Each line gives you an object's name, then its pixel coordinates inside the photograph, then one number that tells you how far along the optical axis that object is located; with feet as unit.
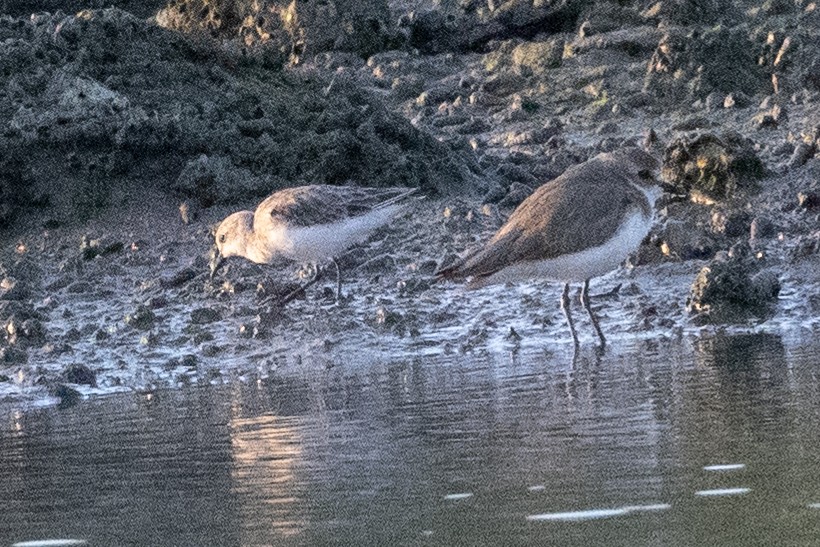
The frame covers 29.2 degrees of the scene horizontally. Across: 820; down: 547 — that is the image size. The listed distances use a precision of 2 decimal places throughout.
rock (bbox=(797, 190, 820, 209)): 35.88
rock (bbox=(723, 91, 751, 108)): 43.47
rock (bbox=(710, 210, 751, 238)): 35.42
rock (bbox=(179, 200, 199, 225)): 40.86
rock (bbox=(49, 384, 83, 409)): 28.27
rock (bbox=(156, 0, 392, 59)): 51.60
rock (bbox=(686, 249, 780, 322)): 30.55
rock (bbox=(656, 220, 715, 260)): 34.58
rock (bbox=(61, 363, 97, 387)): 29.55
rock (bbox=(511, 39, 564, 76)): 49.26
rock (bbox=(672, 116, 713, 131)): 42.27
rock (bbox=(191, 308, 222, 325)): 34.83
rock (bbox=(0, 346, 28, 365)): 31.55
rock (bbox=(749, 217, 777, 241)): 35.01
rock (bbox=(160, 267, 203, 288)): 37.58
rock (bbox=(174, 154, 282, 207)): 40.47
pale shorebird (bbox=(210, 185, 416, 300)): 36.47
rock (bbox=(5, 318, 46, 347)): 32.83
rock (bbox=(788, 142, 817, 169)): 37.52
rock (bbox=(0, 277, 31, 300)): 36.24
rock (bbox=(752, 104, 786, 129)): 41.39
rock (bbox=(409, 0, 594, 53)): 51.10
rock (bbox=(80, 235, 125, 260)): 39.24
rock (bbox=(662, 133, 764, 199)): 37.29
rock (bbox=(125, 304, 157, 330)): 34.42
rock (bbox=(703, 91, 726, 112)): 43.88
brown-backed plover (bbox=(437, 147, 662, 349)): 30.01
